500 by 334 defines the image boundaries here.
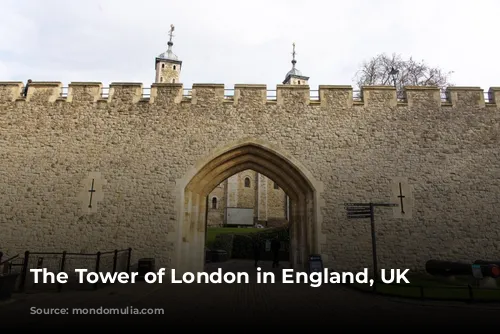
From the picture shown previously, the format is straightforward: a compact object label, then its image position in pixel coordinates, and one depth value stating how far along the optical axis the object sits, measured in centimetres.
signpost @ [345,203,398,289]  737
